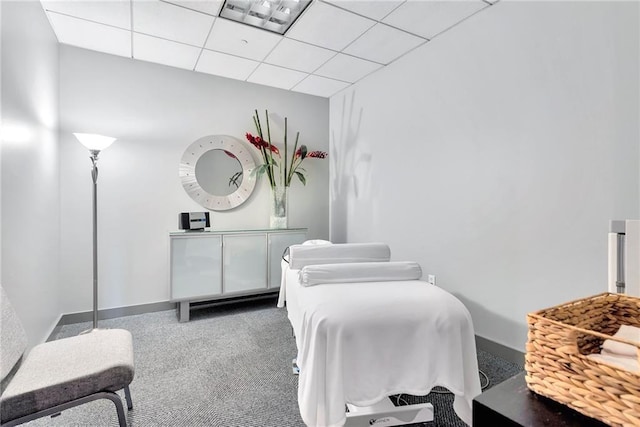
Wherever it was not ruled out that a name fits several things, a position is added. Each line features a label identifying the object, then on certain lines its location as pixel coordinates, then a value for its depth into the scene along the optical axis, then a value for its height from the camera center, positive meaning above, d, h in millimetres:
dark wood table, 409 -280
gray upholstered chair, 1049 -624
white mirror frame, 3186 +412
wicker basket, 372 -211
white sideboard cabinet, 2797 -517
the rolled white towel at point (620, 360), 430 -216
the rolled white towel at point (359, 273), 1523 -320
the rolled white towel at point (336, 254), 1819 -267
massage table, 1168 -561
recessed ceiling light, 2221 +1497
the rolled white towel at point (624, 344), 456 -205
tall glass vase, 3375 +14
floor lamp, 2191 +403
